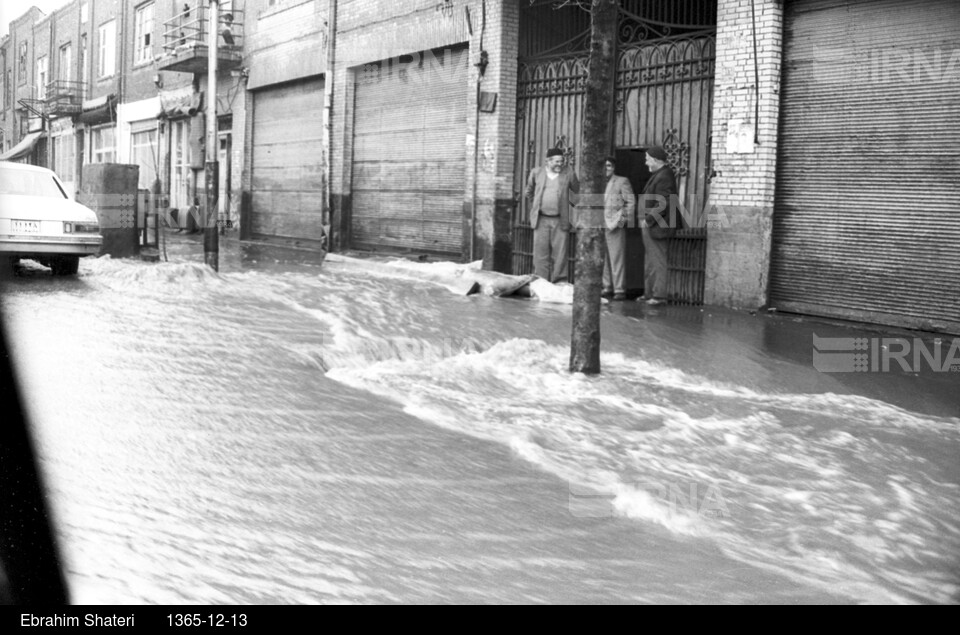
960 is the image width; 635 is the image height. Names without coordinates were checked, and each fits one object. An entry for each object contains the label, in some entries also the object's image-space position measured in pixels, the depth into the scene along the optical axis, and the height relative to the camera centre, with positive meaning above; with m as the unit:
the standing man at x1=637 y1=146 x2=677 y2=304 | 12.65 +0.25
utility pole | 14.38 +0.82
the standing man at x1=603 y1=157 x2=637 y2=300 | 12.99 +0.23
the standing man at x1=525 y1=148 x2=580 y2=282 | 14.05 +0.33
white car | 12.39 -0.05
